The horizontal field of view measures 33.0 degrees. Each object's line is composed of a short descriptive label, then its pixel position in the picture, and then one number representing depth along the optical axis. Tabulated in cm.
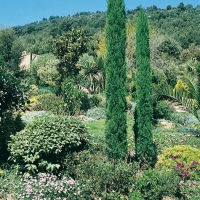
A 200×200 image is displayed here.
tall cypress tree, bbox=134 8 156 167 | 972
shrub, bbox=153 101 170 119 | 1717
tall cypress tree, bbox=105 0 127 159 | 919
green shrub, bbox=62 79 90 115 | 1841
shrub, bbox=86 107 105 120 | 1833
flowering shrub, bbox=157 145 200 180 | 859
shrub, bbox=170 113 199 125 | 1678
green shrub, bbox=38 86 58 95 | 2489
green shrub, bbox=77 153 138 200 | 714
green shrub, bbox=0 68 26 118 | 1010
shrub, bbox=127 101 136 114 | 1890
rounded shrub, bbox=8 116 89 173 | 860
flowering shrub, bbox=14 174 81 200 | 683
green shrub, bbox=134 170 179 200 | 692
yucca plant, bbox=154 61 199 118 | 1057
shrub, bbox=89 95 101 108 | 2050
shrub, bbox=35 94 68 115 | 1820
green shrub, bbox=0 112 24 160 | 1018
